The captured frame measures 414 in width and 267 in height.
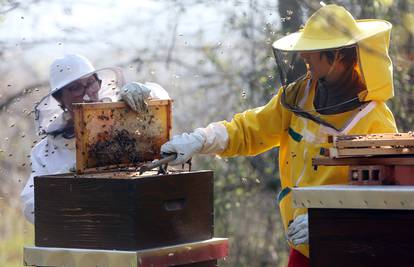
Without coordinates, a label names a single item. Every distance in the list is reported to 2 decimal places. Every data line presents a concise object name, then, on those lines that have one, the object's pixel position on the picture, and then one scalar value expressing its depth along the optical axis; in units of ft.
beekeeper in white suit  24.93
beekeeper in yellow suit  19.85
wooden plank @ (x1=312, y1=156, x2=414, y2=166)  16.38
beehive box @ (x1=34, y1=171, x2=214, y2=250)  18.97
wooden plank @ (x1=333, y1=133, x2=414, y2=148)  16.48
